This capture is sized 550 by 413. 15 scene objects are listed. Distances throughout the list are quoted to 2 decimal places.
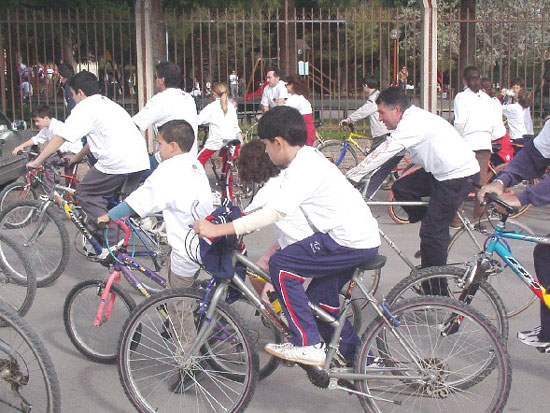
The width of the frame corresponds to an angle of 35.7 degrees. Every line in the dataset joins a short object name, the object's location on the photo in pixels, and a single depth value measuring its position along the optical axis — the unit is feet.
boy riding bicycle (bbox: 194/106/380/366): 13.73
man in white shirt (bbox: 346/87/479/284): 18.57
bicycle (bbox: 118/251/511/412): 13.69
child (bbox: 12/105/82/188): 28.78
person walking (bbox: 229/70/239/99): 61.16
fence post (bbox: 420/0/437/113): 46.00
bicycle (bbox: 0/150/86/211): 26.84
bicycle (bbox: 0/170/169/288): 21.71
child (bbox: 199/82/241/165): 35.91
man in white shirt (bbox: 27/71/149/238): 23.09
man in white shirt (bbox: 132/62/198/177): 28.09
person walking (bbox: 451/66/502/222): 31.71
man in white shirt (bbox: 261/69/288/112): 44.27
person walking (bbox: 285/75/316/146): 39.96
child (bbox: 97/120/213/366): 16.16
